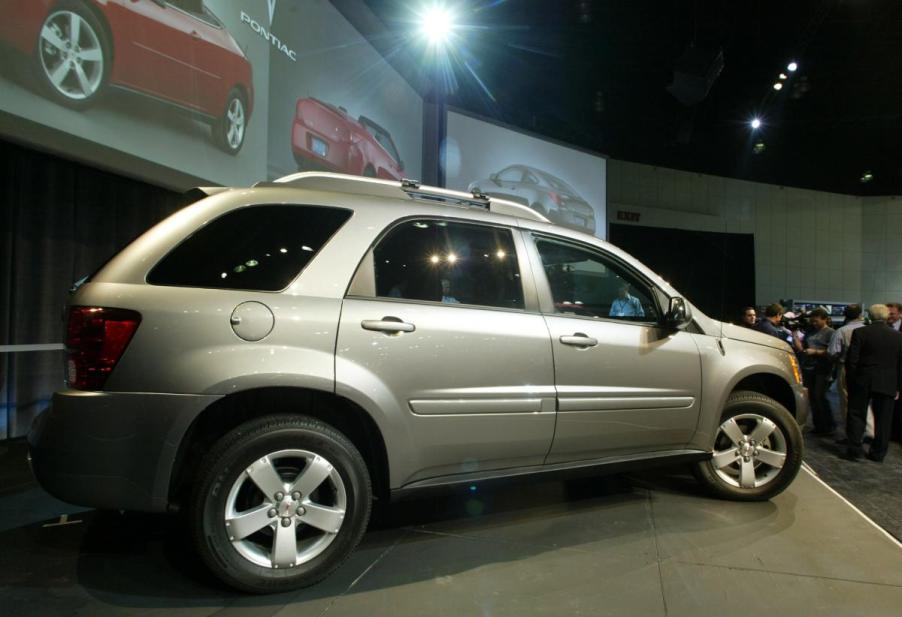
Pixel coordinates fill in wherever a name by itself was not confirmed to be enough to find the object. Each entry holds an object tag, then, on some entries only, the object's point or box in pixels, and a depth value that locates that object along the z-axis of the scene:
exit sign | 14.70
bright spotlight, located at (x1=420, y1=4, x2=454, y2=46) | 7.02
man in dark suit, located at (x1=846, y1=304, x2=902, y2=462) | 4.49
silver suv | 1.82
